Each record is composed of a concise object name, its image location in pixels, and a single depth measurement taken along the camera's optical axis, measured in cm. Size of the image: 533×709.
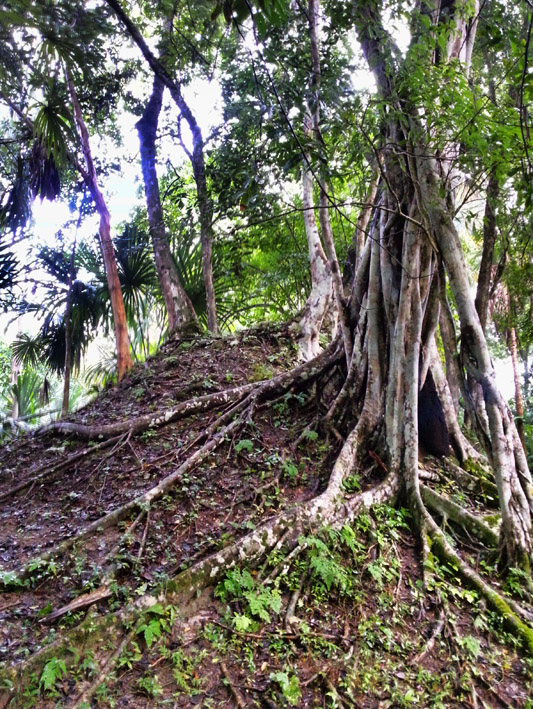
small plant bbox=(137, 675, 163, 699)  270
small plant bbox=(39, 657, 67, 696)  260
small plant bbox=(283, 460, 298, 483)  466
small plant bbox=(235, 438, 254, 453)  498
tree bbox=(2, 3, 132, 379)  655
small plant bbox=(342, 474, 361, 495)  443
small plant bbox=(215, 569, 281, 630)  327
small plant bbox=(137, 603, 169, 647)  296
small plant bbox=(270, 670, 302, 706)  279
